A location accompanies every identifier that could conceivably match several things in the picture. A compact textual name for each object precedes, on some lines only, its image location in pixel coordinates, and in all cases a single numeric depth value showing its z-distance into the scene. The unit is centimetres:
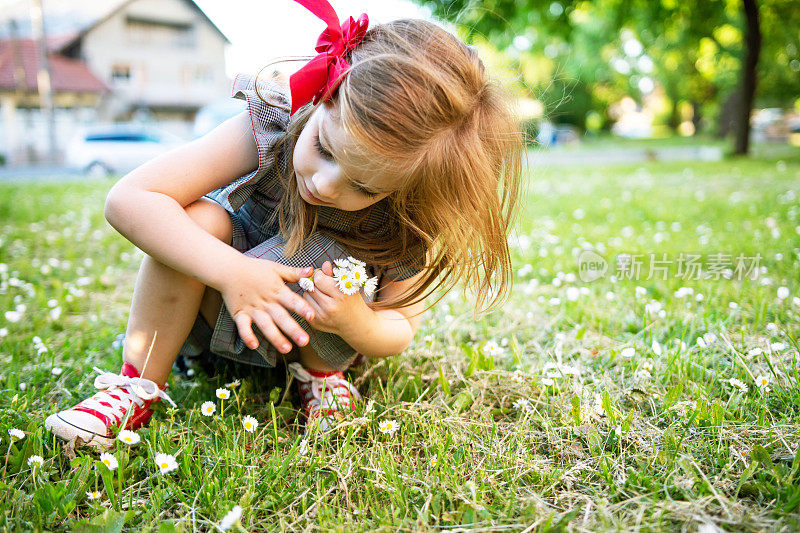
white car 1652
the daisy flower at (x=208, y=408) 158
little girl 146
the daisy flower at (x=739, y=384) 169
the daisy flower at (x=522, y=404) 170
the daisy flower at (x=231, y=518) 116
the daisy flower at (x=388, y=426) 155
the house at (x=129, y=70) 2489
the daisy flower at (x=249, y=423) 148
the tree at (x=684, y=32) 1055
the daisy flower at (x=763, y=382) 167
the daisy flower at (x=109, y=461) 133
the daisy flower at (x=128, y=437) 138
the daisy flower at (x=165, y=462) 131
